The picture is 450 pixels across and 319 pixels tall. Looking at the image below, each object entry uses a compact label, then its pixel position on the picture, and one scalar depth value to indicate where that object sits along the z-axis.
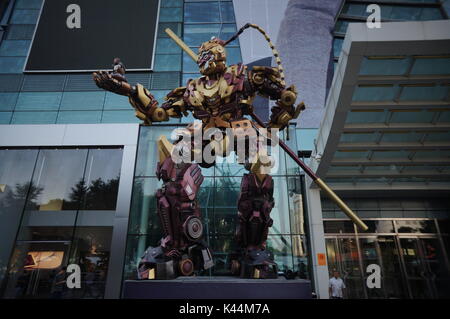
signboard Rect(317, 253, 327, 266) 7.42
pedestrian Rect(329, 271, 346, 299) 6.75
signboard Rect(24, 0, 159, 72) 10.34
